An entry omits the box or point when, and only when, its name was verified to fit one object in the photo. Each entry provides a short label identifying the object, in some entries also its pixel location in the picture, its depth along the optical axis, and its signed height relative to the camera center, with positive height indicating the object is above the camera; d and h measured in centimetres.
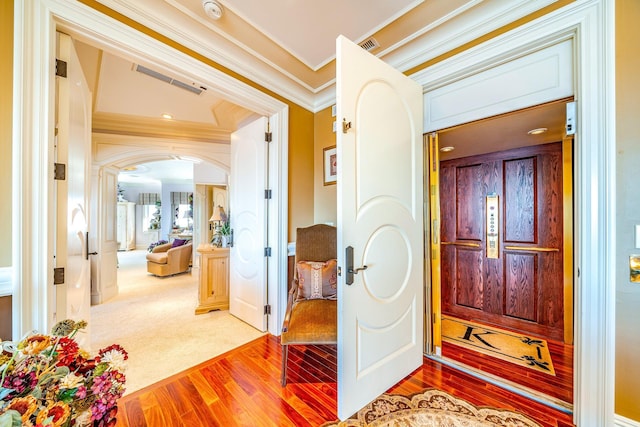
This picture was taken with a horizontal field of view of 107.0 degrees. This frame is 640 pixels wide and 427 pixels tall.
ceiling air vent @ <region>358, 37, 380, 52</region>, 191 +139
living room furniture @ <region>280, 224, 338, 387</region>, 168 -79
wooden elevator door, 242 -31
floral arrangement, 49 -40
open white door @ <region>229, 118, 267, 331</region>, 260 -13
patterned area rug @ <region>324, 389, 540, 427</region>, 140 -124
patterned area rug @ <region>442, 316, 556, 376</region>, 202 -127
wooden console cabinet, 316 -90
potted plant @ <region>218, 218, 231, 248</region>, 338 -29
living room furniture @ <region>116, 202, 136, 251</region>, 977 -54
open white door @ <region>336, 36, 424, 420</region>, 140 -8
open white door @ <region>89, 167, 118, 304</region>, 352 -42
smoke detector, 154 +136
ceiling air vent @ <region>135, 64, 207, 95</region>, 236 +143
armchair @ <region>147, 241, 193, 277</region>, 511 -105
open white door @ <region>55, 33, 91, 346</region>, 136 +15
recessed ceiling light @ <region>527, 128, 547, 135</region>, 211 +75
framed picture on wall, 265 +55
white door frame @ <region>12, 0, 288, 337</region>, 117 +36
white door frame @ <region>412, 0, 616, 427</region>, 125 +3
